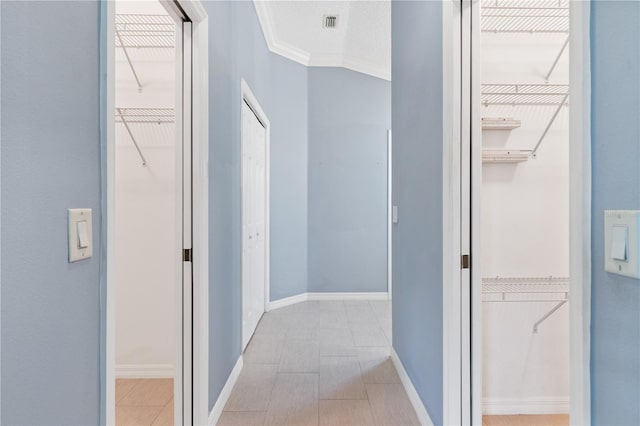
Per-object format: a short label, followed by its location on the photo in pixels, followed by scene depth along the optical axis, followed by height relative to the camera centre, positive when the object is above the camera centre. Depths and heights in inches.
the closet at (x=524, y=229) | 78.9 -3.3
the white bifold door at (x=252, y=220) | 115.3 -2.5
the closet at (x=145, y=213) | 96.8 -0.2
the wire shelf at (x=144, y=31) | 92.1 +47.8
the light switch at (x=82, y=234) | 31.9 -2.0
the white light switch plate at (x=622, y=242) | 25.2 -2.0
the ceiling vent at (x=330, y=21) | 147.5 +81.6
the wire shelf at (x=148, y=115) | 95.8 +26.4
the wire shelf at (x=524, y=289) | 79.0 -16.7
